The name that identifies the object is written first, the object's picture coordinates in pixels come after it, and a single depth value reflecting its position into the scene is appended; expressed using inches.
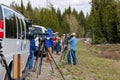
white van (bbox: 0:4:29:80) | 144.9
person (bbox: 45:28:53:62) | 300.4
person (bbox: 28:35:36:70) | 251.7
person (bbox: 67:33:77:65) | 322.2
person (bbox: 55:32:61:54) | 486.1
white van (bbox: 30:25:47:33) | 366.1
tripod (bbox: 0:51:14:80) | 124.0
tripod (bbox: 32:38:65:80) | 225.2
